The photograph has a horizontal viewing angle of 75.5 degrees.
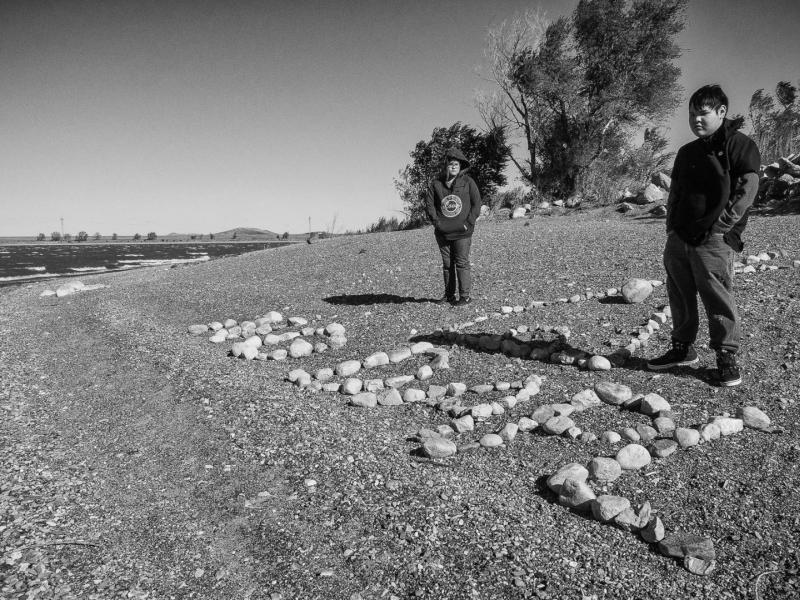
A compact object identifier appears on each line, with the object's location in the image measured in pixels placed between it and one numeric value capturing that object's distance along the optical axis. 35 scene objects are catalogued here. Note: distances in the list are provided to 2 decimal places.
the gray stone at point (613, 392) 3.94
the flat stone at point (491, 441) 3.50
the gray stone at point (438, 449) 3.38
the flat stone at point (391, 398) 4.36
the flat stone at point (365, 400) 4.34
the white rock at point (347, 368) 5.18
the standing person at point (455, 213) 6.92
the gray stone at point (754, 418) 3.36
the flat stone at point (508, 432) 3.57
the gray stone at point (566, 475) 2.93
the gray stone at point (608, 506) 2.60
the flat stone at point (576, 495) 2.74
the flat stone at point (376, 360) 5.38
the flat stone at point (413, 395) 4.39
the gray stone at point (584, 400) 3.94
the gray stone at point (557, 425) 3.58
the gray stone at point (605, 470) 2.98
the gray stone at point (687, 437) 3.25
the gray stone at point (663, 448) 3.18
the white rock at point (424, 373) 4.90
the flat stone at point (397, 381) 4.74
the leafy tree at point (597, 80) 21.73
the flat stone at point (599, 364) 4.66
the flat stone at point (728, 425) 3.34
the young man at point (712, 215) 3.72
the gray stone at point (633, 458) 3.09
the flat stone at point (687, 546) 2.30
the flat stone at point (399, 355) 5.45
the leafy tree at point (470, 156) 24.72
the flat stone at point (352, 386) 4.61
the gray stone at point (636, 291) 6.43
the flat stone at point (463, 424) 3.78
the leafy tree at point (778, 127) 20.89
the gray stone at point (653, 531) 2.44
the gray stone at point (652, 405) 3.72
